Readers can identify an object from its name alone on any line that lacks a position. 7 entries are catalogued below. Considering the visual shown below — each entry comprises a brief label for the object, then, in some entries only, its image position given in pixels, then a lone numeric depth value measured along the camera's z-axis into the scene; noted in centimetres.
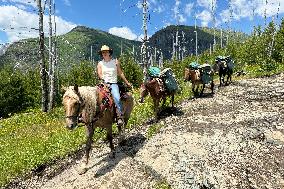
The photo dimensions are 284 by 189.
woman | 459
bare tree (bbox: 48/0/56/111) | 1257
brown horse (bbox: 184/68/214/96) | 858
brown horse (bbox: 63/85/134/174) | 373
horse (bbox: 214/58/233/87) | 1069
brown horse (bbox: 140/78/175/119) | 650
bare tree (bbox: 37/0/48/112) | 1243
